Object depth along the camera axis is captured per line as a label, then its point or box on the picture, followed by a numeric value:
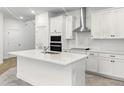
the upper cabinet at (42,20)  5.46
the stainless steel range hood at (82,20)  4.72
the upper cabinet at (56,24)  5.00
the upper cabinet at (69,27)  4.95
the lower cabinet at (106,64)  3.52
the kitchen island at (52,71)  2.35
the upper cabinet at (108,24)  3.65
